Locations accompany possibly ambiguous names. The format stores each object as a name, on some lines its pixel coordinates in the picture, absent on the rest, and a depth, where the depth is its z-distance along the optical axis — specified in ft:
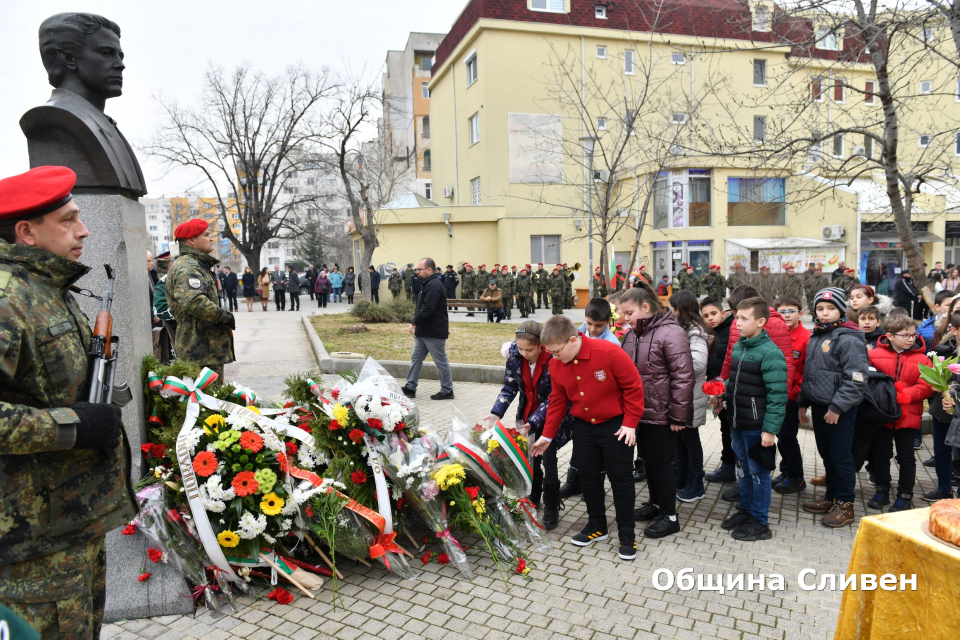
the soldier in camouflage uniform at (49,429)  6.94
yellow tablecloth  7.66
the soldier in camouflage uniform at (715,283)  70.79
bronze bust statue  12.57
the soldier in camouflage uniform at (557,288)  71.41
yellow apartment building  90.68
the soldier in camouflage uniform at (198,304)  17.26
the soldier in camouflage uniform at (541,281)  77.03
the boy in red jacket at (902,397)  16.58
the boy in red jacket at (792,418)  17.84
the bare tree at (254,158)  108.78
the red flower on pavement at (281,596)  12.24
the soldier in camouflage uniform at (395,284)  87.66
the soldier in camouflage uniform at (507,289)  74.23
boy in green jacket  14.71
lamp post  40.30
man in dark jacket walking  29.76
